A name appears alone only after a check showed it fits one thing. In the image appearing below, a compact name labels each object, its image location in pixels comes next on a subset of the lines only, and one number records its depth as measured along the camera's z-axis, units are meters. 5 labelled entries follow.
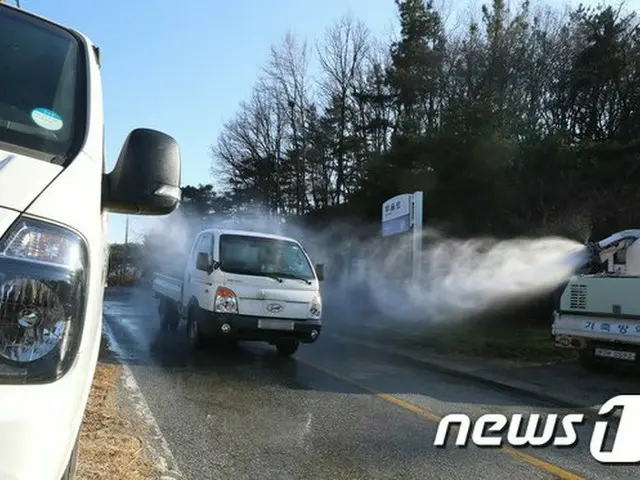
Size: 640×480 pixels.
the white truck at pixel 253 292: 10.27
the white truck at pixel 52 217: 1.77
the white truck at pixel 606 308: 9.57
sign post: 17.64
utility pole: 43.62
